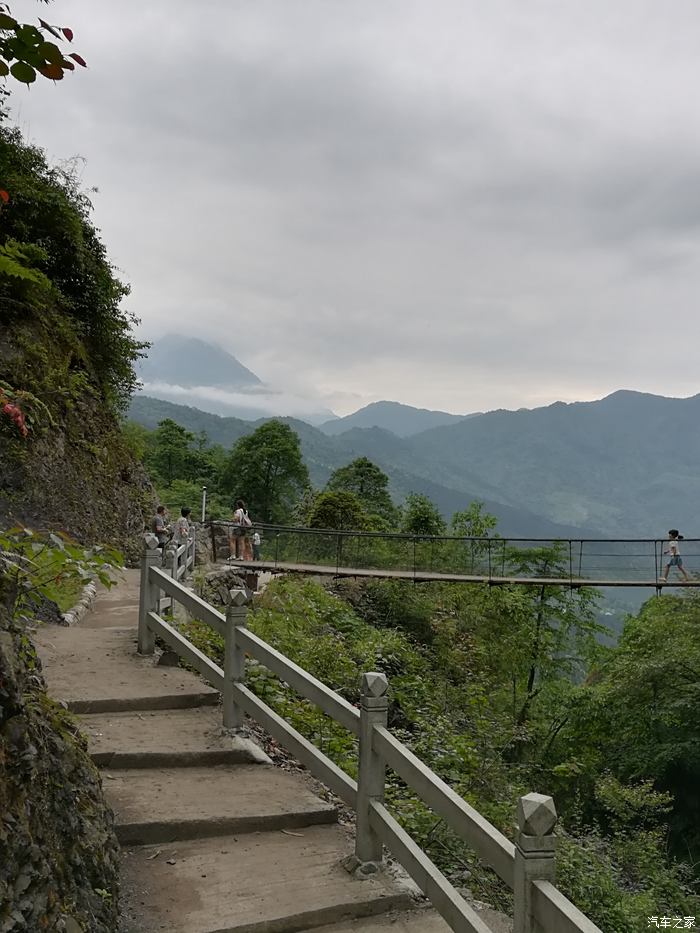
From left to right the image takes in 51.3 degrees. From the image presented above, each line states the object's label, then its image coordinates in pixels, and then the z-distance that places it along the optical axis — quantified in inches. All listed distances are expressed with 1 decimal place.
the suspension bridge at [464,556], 759.4
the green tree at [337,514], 1608.0
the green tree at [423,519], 1587.1
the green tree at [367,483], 2345.0
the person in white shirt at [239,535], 878.3
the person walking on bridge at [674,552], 722.8
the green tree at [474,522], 1195.3
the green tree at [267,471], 2295.8
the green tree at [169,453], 2458.2
